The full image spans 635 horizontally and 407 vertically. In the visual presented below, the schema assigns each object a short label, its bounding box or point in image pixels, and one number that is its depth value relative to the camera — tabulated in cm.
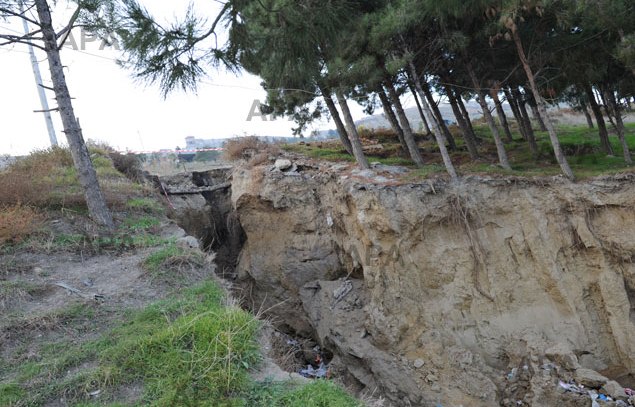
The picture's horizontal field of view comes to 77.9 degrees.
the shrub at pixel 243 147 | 1462
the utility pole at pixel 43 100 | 1296
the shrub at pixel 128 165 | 1279
